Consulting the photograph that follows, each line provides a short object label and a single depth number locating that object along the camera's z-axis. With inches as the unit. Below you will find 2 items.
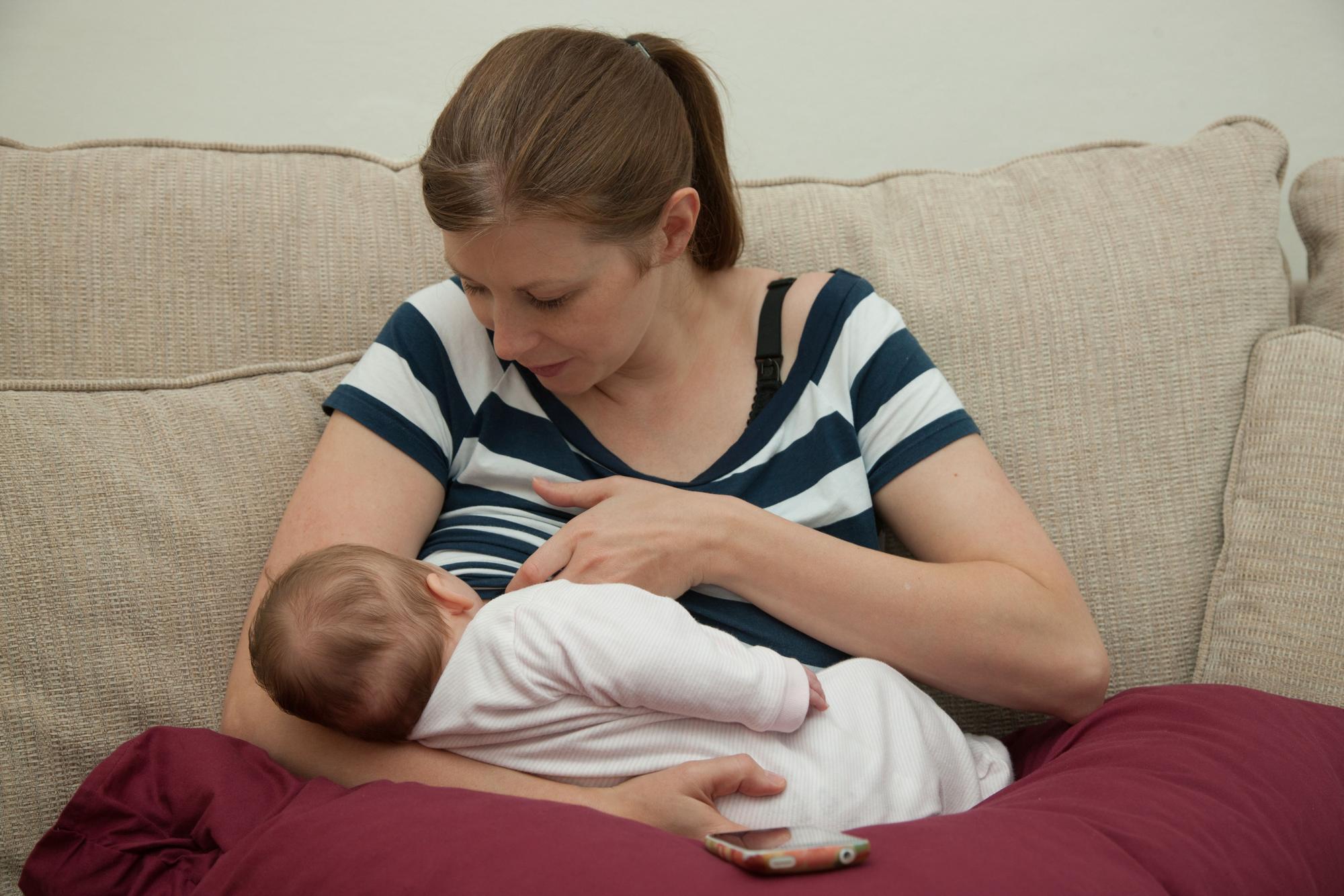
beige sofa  47.5
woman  44.4
